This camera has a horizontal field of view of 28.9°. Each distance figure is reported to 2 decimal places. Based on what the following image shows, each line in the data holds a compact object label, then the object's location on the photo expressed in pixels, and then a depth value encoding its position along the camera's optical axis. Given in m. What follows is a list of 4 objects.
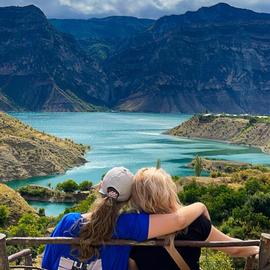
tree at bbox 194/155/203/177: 126.70
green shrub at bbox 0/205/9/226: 77.31
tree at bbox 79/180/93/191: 108.88
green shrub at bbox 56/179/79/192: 108.21
